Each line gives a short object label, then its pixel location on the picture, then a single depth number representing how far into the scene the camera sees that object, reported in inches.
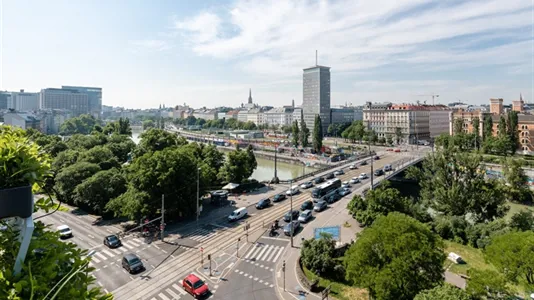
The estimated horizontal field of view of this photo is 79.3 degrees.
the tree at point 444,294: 472.4
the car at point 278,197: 1491.1
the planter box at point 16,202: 225.5
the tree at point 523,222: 1050.1
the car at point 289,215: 1217.6
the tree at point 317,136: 3368.6
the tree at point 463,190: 1300.4
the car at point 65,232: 1059.9
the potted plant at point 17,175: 227.0
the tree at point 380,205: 1125.1
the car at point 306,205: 1382.3
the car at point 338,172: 2210.5
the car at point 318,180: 1902.1
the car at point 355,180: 1926.2
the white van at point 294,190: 1619.1
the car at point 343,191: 1626.2
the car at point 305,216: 1222.9
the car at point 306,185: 1787.9
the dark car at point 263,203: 1381.6
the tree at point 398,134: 4168.3
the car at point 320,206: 1364.4
